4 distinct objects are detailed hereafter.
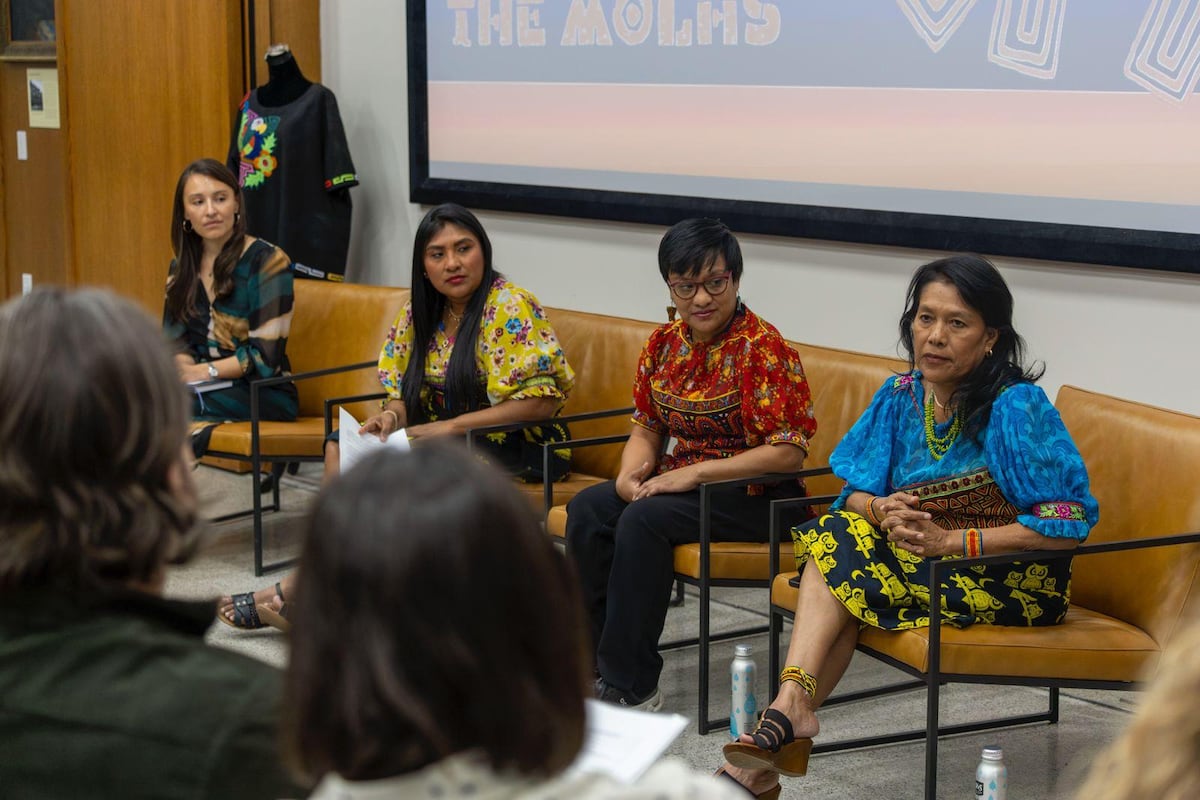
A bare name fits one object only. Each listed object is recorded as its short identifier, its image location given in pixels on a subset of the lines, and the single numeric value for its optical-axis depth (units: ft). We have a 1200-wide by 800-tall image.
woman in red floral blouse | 12.03
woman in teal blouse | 16.63
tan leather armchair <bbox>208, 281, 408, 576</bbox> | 16.03
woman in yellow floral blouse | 14.28
